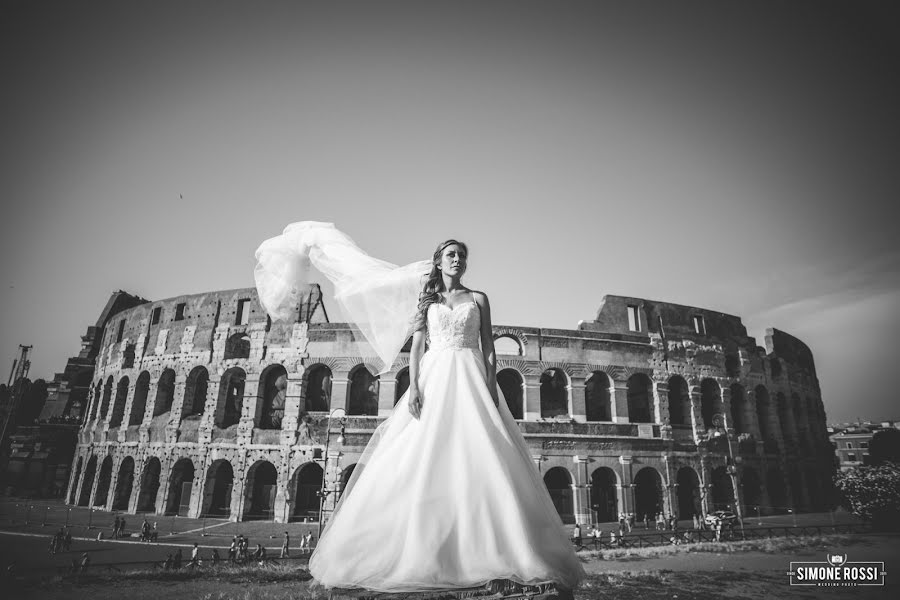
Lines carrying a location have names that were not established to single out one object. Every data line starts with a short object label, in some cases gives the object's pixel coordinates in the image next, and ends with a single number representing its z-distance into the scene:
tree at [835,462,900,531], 14.59
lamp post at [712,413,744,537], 18.20
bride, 2.19
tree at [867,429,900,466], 30.25
